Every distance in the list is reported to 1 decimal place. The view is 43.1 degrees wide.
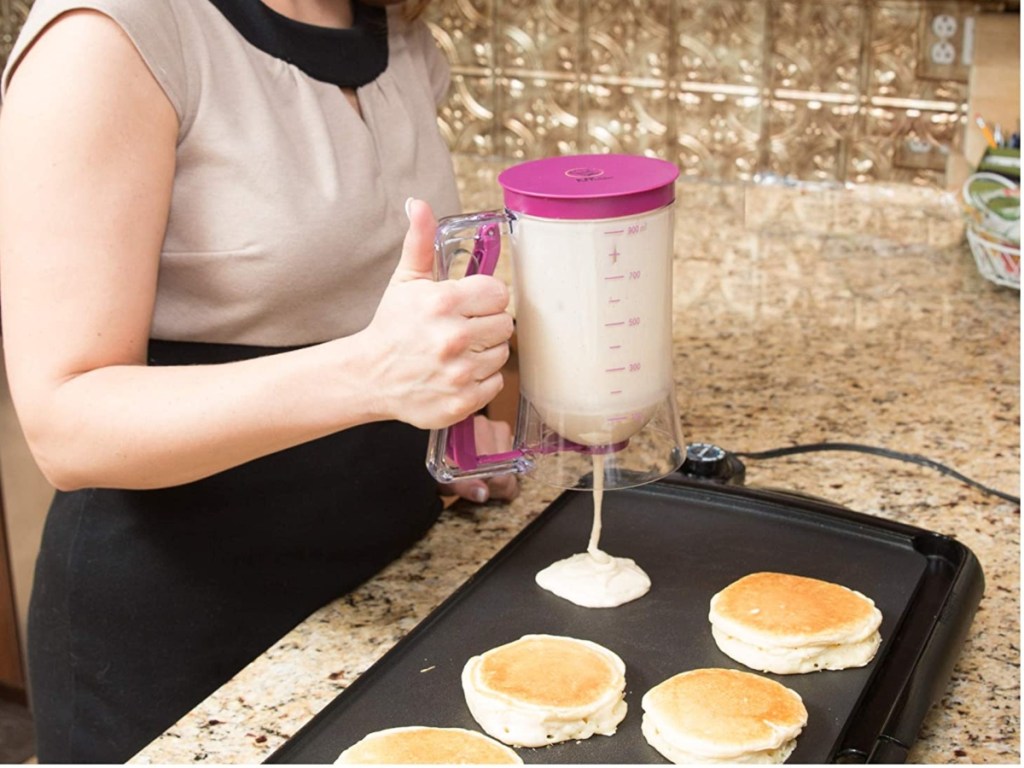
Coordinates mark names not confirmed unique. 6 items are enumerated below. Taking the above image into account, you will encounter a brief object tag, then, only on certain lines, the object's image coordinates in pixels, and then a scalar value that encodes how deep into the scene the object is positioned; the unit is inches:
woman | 34.5
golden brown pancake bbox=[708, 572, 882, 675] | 33.9
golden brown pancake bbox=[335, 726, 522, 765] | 30.1
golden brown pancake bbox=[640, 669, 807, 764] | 30.3
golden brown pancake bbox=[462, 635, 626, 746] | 31.4
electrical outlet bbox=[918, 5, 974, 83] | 78.8
